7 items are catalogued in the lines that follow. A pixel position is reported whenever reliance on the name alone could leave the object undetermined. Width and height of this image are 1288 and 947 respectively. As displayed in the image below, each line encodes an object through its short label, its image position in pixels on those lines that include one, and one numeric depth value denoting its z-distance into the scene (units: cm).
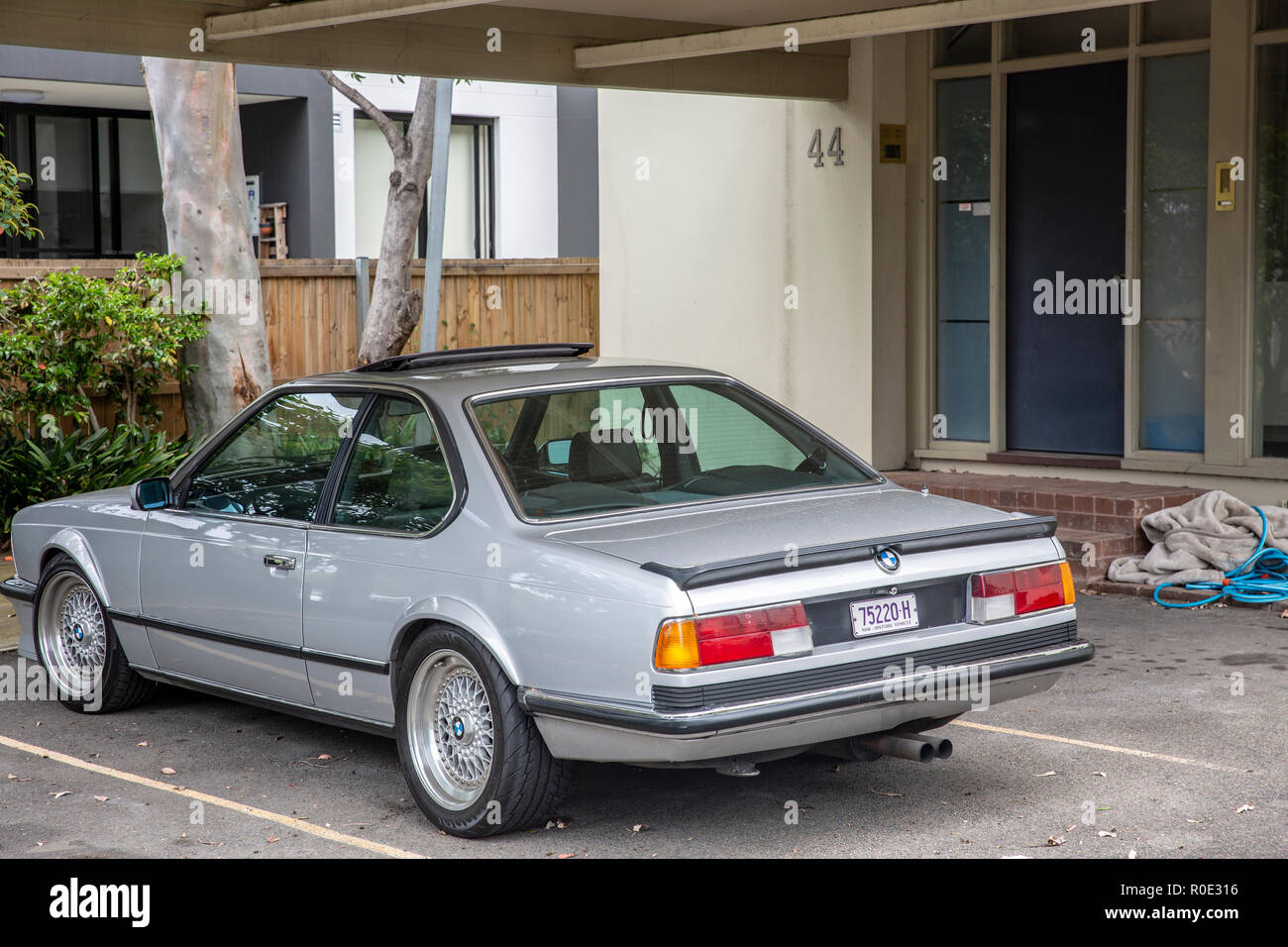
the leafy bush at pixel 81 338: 1221
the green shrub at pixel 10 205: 1253
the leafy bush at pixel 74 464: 1199
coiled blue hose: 902
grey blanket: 945
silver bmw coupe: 468
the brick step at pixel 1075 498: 1012
